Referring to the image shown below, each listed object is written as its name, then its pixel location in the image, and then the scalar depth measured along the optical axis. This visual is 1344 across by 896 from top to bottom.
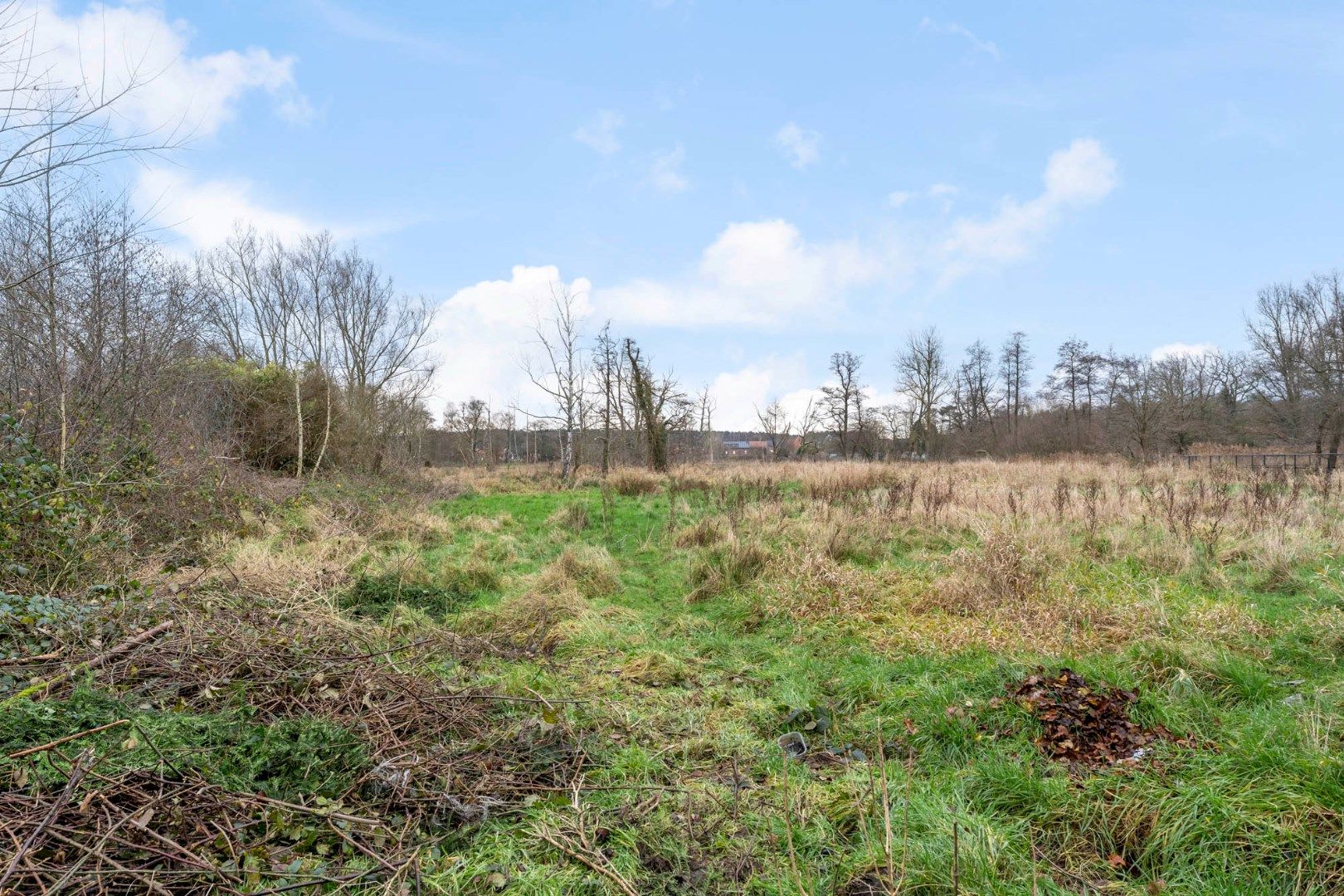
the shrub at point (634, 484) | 14.80
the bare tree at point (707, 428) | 34.19
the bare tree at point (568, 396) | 21.19
